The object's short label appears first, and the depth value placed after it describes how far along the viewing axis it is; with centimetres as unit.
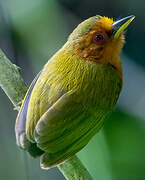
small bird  149
